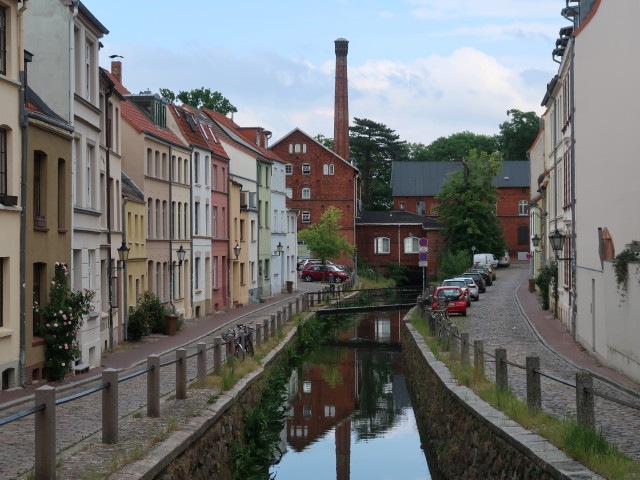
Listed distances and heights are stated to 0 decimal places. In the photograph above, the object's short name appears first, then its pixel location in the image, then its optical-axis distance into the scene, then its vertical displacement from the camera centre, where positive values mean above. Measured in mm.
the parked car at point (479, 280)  57566 -1424
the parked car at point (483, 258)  81562 -229
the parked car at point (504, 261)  89500 -532
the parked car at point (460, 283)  46194 -1369
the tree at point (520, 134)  115562 +14067
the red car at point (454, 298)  40875 -1750
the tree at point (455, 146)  121688 +13405
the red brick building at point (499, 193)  102750 +6760
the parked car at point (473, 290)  50250 -1730
